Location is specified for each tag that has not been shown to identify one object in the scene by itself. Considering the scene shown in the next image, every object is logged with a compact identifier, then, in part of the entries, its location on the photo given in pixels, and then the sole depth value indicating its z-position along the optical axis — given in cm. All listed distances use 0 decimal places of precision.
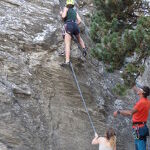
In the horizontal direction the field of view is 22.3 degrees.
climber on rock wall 1181
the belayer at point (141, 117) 987
